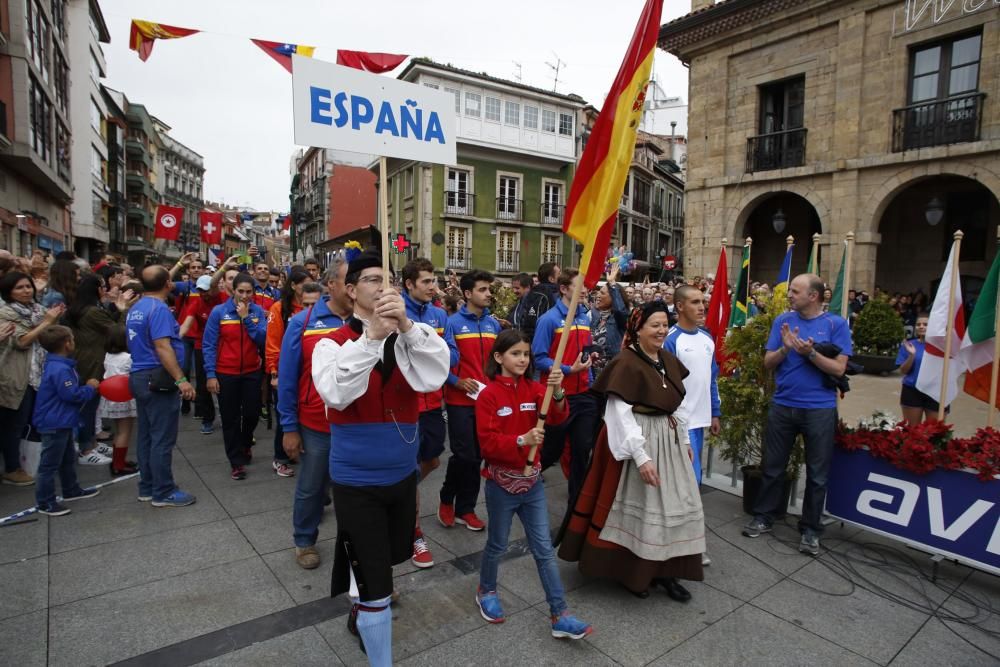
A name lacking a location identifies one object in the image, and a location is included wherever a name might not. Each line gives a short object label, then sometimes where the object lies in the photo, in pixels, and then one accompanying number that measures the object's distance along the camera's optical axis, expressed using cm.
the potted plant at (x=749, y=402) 499
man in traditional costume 246
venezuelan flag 653
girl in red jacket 306
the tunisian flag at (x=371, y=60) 505
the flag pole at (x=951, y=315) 471
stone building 1368
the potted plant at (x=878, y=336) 1235
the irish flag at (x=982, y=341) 469
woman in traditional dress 341
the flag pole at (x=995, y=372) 443
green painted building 2984
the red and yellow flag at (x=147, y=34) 747
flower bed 375
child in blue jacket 443
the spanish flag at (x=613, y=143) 310
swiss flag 1221
